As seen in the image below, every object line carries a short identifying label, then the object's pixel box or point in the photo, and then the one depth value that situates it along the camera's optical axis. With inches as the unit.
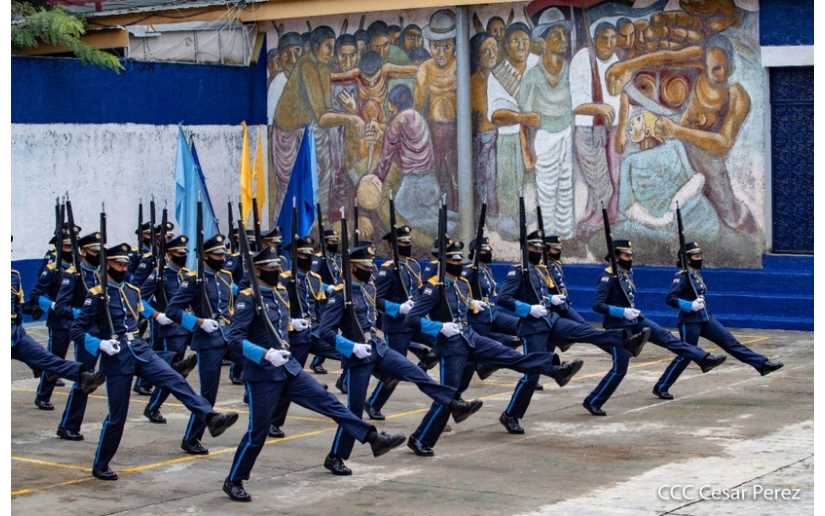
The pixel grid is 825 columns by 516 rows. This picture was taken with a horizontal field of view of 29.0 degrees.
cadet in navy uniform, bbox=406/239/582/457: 535.8
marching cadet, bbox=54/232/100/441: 573.9
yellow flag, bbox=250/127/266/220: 1098.1
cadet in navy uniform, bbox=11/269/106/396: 549.0
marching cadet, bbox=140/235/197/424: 613.8
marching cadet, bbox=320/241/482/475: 516.1
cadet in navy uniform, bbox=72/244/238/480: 502.3
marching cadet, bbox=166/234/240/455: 591.2
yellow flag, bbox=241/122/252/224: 1058.7
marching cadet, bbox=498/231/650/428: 585.0
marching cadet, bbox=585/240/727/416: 640.4
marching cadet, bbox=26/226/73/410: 653.9
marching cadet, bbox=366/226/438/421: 676.7
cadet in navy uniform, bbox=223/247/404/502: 471.5
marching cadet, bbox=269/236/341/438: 605.3
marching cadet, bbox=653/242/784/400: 665.6
